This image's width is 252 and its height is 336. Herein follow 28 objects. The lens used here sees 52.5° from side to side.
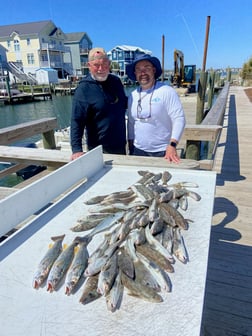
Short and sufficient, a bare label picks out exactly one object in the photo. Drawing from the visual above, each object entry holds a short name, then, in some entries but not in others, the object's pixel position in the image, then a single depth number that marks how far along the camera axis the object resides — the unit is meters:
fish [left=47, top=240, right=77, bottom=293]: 0.95
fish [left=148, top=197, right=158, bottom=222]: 1.32
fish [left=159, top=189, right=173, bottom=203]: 1.53
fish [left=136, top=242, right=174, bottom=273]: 1.02
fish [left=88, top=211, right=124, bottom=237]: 1.27
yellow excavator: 24.64
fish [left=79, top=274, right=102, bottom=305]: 0.89
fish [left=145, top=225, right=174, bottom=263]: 1.06
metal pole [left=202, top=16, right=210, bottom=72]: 8.08
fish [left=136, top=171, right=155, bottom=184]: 1.84
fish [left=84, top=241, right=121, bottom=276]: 1.00
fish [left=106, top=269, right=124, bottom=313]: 0.86
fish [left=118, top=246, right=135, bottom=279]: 0.97
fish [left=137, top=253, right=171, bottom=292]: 0.93
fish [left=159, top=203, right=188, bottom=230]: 1.29
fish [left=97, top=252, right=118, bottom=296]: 0.91
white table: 0.79
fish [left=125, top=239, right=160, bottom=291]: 0.93
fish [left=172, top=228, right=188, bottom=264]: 1.06
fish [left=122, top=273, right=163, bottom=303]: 0.88
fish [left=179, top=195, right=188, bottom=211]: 1.48
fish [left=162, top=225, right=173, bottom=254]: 1.12
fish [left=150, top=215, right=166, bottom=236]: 1.22
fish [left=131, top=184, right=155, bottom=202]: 1.54
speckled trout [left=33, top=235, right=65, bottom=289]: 0.97
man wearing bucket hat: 2.52
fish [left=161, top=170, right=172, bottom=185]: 1.86
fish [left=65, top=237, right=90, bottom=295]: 0.94
